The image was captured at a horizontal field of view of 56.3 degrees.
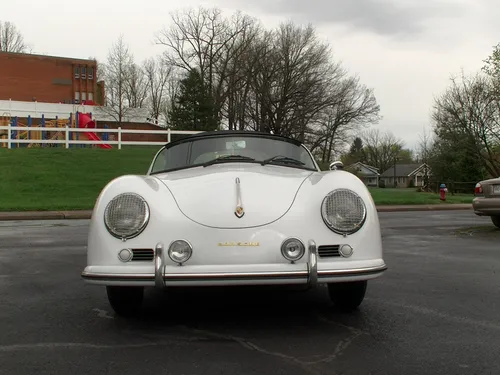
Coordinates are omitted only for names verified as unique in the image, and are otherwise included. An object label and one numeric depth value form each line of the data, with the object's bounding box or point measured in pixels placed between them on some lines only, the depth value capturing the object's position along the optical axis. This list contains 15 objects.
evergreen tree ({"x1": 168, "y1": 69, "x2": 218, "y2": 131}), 39.34
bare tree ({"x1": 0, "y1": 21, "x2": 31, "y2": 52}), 66.69
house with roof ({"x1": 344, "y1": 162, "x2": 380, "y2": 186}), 97.69
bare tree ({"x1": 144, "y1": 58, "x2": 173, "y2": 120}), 61.92
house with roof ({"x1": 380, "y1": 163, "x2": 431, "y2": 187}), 97.47
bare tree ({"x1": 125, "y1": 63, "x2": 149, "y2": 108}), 57.03
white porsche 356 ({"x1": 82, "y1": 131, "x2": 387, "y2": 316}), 3.04
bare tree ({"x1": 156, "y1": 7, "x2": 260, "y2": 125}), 44.44
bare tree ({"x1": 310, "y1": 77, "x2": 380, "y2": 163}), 45.16
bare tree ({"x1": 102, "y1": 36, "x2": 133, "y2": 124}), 49.50
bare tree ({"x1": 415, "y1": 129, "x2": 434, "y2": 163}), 52.59
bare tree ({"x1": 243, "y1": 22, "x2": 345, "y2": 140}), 44.12
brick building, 57.50
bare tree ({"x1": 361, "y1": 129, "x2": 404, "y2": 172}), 103.56
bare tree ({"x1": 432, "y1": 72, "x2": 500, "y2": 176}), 37.38
